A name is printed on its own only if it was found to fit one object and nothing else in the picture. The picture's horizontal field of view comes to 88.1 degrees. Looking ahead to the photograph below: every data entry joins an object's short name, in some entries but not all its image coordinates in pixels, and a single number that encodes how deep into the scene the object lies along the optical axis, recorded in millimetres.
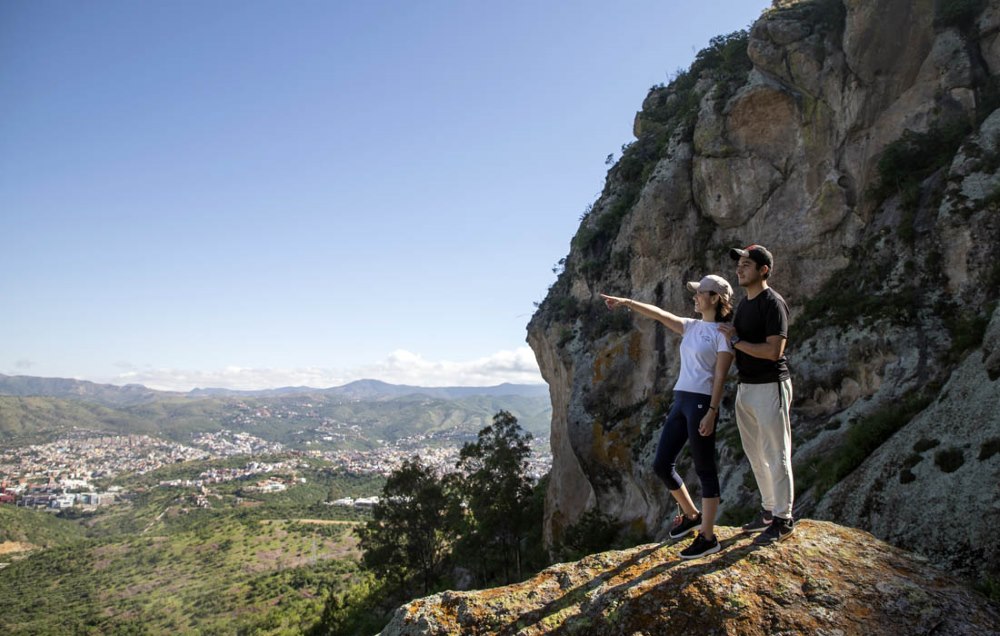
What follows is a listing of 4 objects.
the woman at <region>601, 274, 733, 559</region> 5676
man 5473
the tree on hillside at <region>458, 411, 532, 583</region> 37344
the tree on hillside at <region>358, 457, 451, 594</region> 38869
